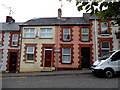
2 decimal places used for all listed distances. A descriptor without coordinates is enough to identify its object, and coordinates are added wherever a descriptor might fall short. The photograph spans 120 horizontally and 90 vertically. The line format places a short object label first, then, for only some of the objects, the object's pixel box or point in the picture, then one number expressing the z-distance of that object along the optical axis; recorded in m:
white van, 8.15
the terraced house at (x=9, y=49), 15.22
